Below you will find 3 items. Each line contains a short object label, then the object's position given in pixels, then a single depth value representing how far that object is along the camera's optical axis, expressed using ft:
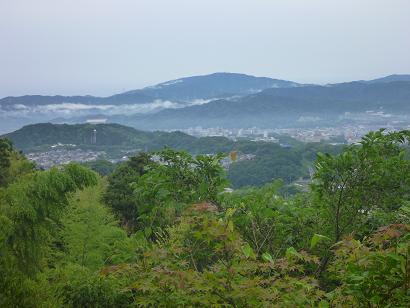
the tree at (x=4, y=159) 56.18
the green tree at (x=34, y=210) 14.29
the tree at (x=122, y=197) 49.39
